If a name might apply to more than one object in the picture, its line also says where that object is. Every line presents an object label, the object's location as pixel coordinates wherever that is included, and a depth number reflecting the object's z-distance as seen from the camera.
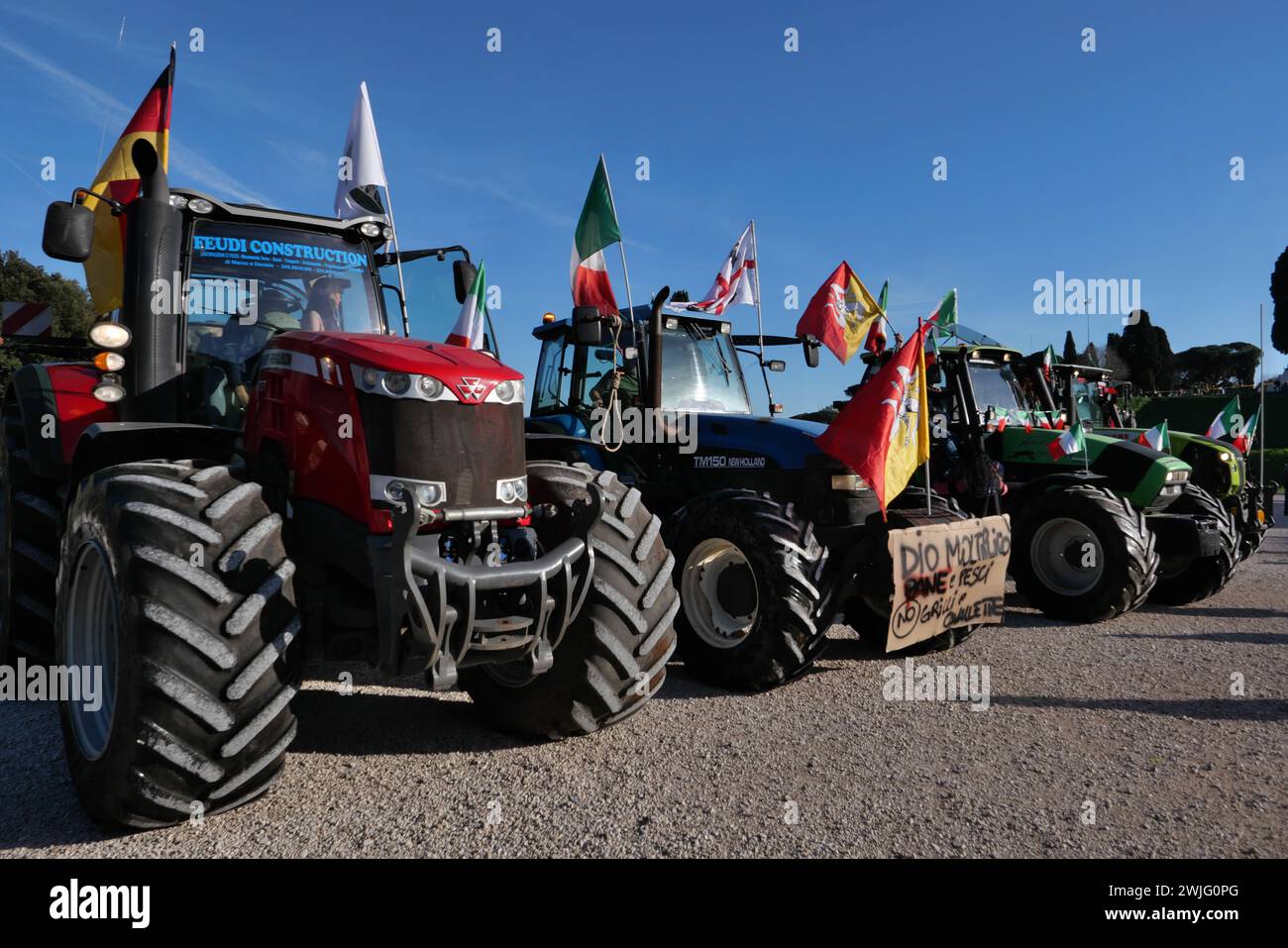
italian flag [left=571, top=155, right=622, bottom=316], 7.82
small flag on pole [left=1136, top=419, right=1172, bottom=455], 9.30
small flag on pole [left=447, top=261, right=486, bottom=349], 5.39
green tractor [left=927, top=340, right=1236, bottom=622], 7.59
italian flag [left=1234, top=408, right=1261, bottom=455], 12.18
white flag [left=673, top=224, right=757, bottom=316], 9.46
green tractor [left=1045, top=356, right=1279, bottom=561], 10.22
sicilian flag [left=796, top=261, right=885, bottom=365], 9.52
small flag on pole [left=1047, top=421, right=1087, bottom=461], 8.61
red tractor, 3.05
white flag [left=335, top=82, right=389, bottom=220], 6.38
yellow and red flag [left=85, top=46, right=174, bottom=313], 4.76
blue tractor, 5.31
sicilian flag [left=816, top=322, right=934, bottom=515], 5.57
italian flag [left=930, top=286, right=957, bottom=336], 11.33
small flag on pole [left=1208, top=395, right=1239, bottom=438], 12.08
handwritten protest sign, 5.39
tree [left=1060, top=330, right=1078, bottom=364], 58.63
